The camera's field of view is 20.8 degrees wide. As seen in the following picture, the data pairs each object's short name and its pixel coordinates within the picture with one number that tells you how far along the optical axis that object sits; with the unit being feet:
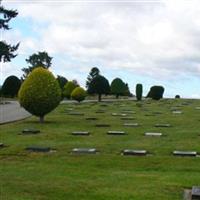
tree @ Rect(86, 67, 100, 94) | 262.04
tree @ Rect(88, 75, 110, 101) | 143.13
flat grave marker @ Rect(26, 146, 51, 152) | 41.29
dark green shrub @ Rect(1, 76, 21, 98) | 165.68
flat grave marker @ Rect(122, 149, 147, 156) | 39.27
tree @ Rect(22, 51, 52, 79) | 276.21
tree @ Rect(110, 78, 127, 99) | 169.17
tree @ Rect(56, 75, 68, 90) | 190.41
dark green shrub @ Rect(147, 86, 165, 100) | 156.46
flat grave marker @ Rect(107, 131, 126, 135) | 53.42
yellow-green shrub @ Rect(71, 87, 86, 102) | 136.67
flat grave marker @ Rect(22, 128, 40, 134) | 55.16
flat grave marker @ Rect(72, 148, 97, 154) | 39.97
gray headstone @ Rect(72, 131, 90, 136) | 52.92
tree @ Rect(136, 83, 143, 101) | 154.24
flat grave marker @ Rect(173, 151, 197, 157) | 39.01
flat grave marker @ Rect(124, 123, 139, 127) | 64.70
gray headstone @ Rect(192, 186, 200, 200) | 24.17
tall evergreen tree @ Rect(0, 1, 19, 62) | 174.40
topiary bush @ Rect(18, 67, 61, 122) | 69.62
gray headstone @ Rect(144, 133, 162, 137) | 52.26
